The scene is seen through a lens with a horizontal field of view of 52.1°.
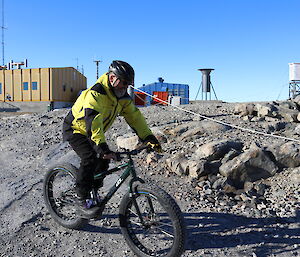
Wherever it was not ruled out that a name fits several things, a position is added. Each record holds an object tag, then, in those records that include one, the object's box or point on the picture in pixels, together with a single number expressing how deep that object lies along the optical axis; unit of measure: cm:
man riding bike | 360
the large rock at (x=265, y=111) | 880
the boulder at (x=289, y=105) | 984
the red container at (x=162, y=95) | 2711
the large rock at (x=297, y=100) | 1031
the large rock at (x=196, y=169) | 609
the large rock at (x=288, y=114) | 880
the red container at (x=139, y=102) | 2347
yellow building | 3034
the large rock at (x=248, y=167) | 621
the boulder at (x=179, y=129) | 773
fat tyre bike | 335
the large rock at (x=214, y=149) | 651
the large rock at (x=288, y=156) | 645
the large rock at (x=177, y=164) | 626
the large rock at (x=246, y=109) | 901
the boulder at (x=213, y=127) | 774
